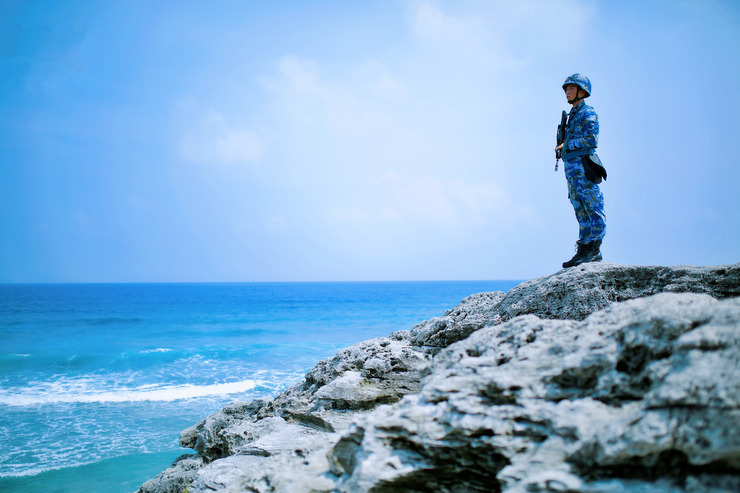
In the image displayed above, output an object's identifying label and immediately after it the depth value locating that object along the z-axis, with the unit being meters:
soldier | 5.94
